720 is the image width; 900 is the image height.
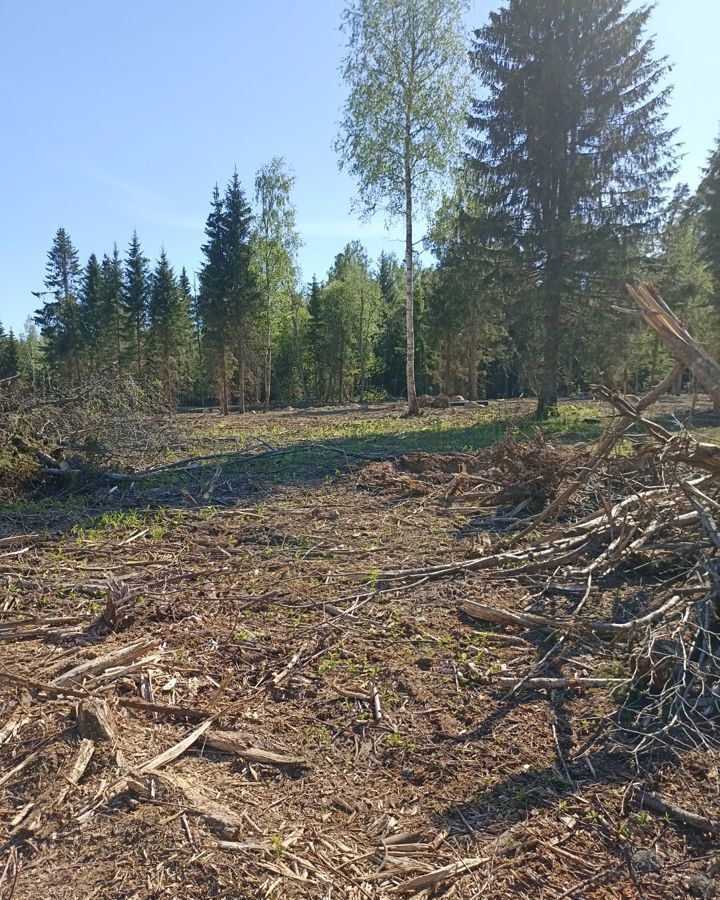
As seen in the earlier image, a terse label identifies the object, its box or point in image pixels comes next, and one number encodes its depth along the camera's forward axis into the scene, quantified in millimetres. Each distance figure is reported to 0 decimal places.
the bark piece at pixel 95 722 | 2777
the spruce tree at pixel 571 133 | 16281
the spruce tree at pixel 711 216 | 24500
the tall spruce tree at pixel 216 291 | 29828
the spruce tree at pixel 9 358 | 44156
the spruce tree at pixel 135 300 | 40750
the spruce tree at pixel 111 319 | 39875
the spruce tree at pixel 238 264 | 29531
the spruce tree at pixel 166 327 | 39281
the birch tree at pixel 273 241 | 33469
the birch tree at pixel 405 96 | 18859
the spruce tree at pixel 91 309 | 39594
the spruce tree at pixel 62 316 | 39438
